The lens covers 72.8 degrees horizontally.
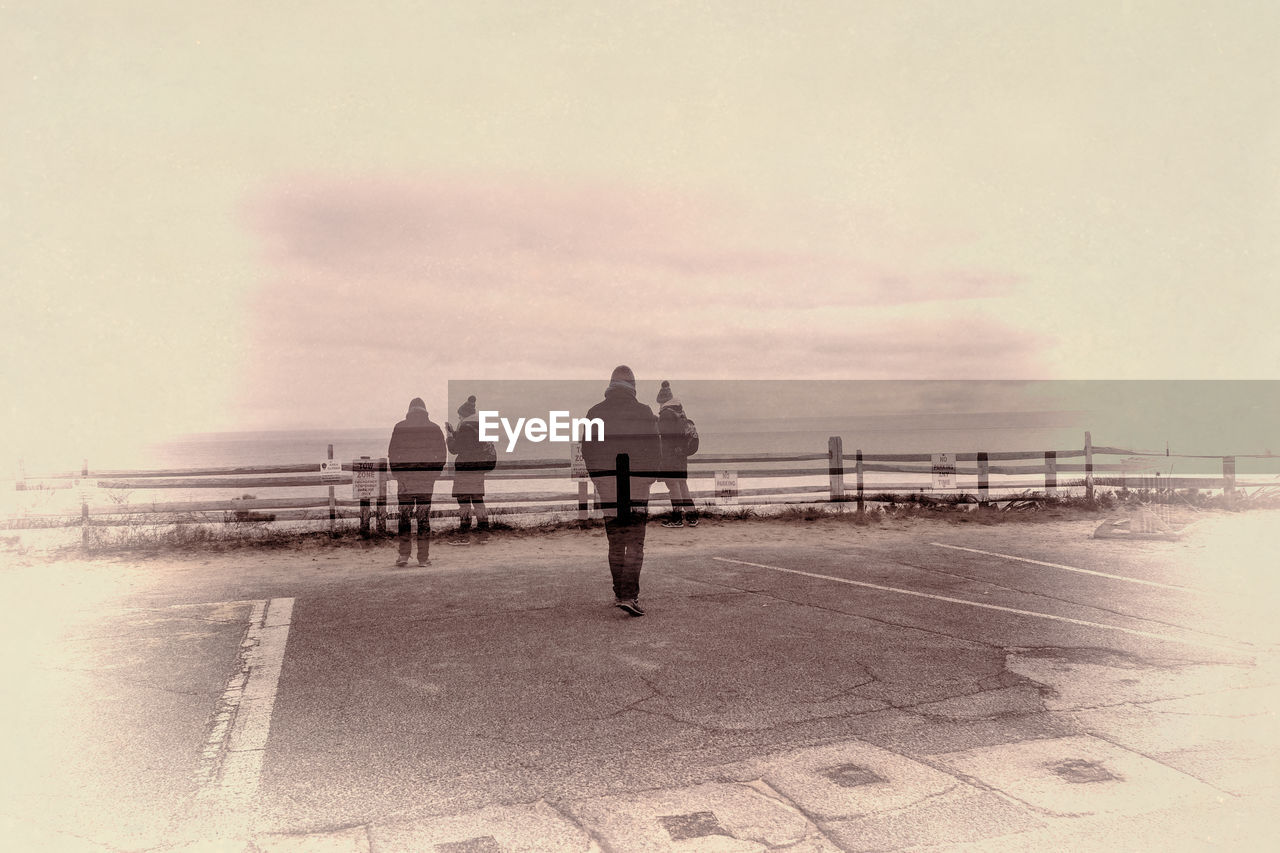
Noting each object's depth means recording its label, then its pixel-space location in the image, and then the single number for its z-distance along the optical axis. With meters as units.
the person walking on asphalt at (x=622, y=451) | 8.34
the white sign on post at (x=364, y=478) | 14.42
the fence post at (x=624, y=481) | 8.55
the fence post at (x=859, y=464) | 17.00
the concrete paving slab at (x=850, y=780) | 3.79
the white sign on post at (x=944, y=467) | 17.21
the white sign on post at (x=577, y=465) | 15.58
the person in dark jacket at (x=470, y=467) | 14.67
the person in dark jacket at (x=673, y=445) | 14.48
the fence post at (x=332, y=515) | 14.62
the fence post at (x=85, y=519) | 13.77
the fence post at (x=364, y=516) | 14.32
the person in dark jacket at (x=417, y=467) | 11.73
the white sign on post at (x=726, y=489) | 17.03
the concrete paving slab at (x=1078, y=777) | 3.78
